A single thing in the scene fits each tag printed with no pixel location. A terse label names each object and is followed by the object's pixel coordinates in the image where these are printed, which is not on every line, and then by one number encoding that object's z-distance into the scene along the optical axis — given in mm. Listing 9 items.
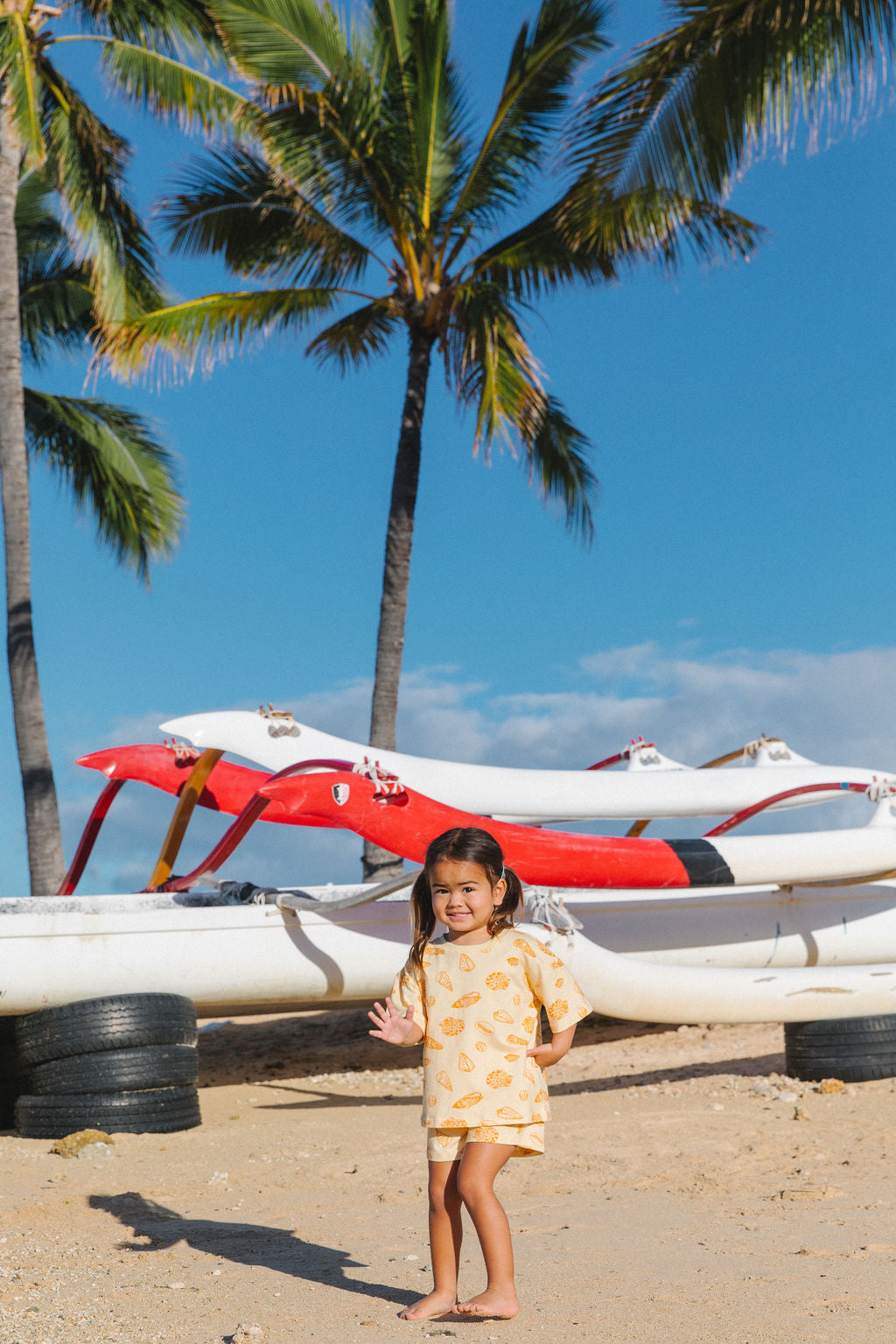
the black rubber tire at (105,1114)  5285
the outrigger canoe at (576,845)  5496
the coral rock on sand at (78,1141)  4926
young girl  2680
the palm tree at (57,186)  10531
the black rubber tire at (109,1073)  5312
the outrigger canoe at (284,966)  5570
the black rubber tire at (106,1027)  5320
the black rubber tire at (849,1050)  5859
